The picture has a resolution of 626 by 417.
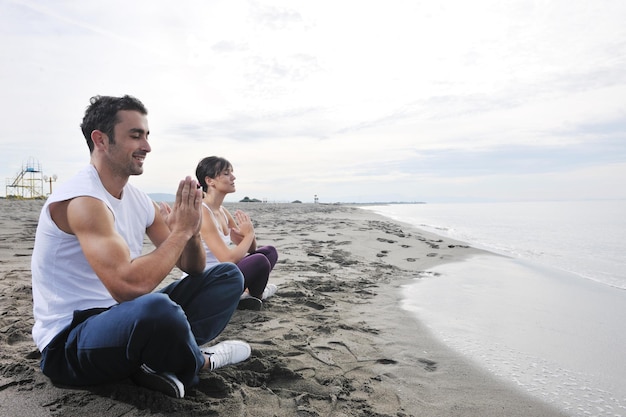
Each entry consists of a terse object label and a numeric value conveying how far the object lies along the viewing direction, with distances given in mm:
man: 1947
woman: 3871
